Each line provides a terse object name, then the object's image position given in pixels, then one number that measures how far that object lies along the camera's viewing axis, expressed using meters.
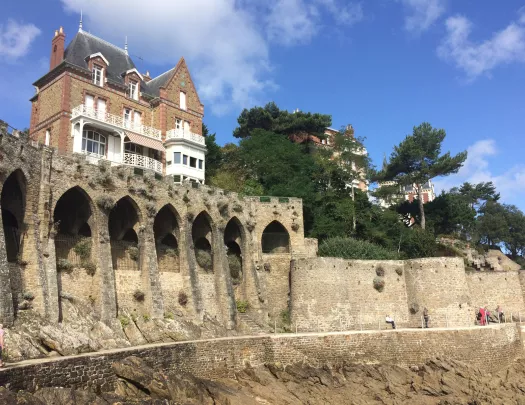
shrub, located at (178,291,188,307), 25.70
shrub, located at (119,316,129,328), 22.03
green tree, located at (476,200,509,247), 53.12
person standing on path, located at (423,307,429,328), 27.83
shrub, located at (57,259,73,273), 21.84
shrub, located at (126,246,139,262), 25.25
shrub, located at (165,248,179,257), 27.27
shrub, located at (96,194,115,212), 23.44
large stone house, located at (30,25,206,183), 30.42
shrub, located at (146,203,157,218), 25.75
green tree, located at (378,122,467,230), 41.06
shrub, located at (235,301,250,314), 28.47
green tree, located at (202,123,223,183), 42.22
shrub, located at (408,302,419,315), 28.92
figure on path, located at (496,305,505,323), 30.56
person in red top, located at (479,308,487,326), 27.80
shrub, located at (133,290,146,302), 23.93
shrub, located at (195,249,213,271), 28.59
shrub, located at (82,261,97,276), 22.75
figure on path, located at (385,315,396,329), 27.72
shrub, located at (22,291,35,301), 18.81
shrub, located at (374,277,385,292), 29.22
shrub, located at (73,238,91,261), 23.09
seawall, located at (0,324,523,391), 15.38
